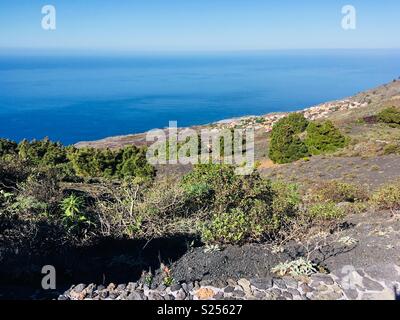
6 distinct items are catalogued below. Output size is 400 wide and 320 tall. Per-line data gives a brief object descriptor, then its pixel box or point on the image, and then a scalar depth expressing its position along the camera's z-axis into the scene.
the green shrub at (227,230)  6.23
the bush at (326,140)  25.63
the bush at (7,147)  22.28
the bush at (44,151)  22.83
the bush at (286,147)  24.91
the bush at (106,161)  21.56
